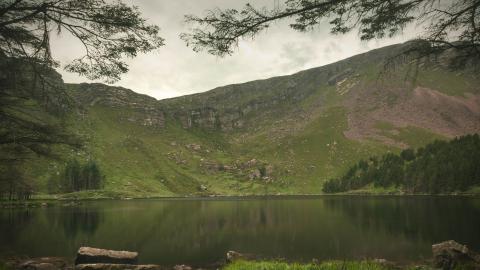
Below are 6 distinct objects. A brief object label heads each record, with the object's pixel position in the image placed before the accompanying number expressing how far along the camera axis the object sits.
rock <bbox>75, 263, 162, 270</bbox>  27.44
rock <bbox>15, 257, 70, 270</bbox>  26.41
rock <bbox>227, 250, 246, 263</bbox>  31.43
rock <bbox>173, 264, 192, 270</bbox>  31.84
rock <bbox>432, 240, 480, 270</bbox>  25.53
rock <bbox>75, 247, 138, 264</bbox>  30.02
